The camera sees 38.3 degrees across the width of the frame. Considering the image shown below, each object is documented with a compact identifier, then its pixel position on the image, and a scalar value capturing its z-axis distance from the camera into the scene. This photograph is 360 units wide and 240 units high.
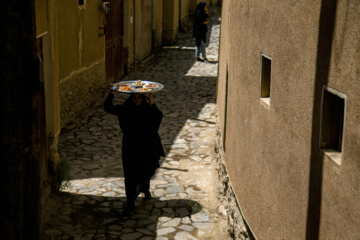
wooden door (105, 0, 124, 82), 14.72
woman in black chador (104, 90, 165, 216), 7.01
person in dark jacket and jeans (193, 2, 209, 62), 19.19
